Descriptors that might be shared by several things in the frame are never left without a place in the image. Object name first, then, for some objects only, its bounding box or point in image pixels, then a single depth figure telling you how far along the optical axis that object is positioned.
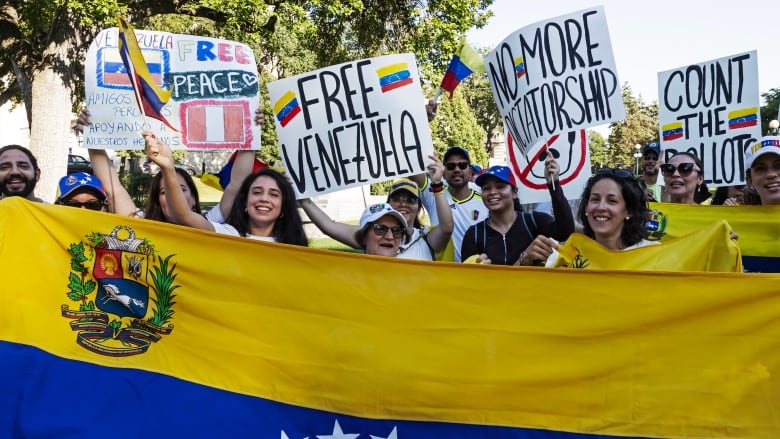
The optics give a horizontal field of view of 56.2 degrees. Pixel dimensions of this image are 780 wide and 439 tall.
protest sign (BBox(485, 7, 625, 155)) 5.23
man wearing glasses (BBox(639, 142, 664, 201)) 7.21
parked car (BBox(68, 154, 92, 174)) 31.77
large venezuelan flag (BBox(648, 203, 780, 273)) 4.93
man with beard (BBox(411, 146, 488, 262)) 5.75
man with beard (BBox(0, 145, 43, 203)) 4.88
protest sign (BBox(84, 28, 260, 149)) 5.07
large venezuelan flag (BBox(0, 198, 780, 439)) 3.09
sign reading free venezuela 5.17
